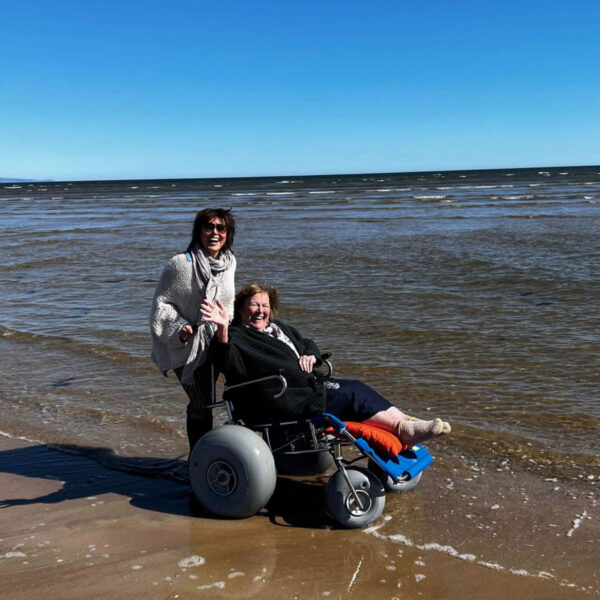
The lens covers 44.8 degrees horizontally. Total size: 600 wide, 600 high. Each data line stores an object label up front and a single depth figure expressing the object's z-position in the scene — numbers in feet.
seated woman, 13.74
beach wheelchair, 13.20
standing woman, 13.93
